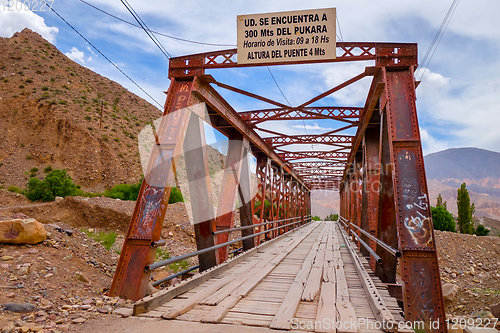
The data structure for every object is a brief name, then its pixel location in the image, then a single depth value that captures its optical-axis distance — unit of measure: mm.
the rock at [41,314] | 3568
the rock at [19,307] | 3718
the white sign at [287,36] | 6090
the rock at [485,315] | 6475
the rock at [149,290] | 4863
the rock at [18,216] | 7229
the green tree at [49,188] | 20578
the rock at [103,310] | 3740
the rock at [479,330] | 3383
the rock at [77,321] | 3371
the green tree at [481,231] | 35750
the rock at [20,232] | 5660
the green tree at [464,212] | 37047
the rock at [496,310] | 6286
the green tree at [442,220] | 30141
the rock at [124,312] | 3619
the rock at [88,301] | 4046
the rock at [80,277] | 5566
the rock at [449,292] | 9904
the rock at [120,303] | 4179
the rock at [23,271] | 4950
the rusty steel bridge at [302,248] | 4191
